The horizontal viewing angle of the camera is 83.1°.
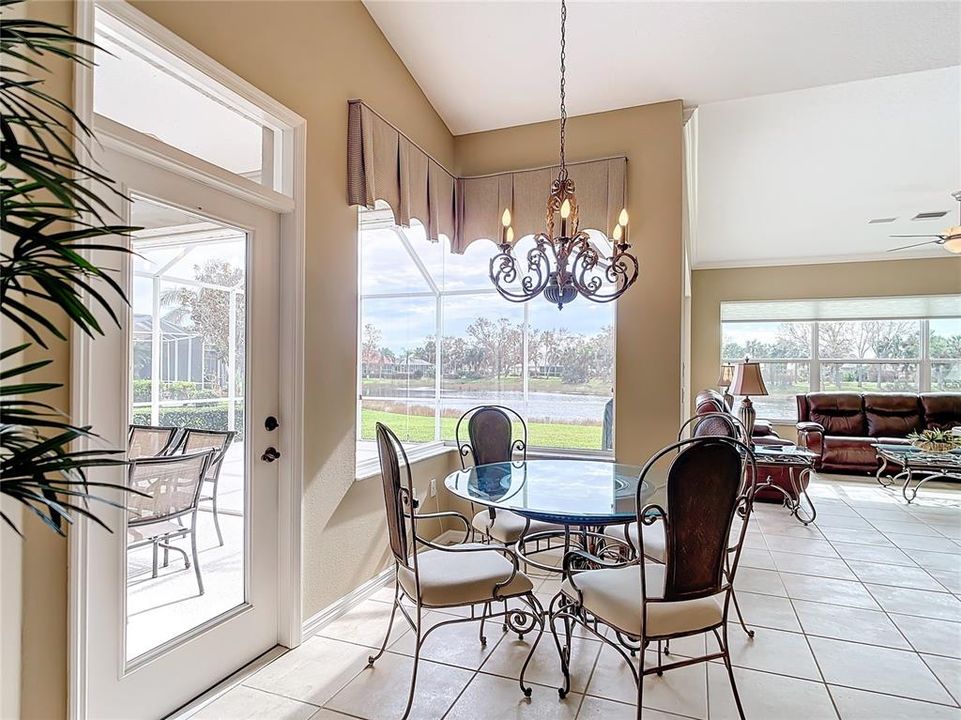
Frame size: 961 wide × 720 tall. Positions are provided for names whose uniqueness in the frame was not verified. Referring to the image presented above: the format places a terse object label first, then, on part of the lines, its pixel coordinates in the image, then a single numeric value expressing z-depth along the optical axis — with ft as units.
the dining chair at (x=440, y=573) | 6.99
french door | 5.99
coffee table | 17.26
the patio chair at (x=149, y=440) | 6.39
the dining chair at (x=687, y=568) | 5.85
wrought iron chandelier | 8.08
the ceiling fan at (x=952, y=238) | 16.30
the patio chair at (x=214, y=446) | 7.39
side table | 15.81
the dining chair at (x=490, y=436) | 11.44
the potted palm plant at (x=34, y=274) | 3.53
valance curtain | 9.83
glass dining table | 7.04
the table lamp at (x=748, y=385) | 17.40
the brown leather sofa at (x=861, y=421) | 21.76
